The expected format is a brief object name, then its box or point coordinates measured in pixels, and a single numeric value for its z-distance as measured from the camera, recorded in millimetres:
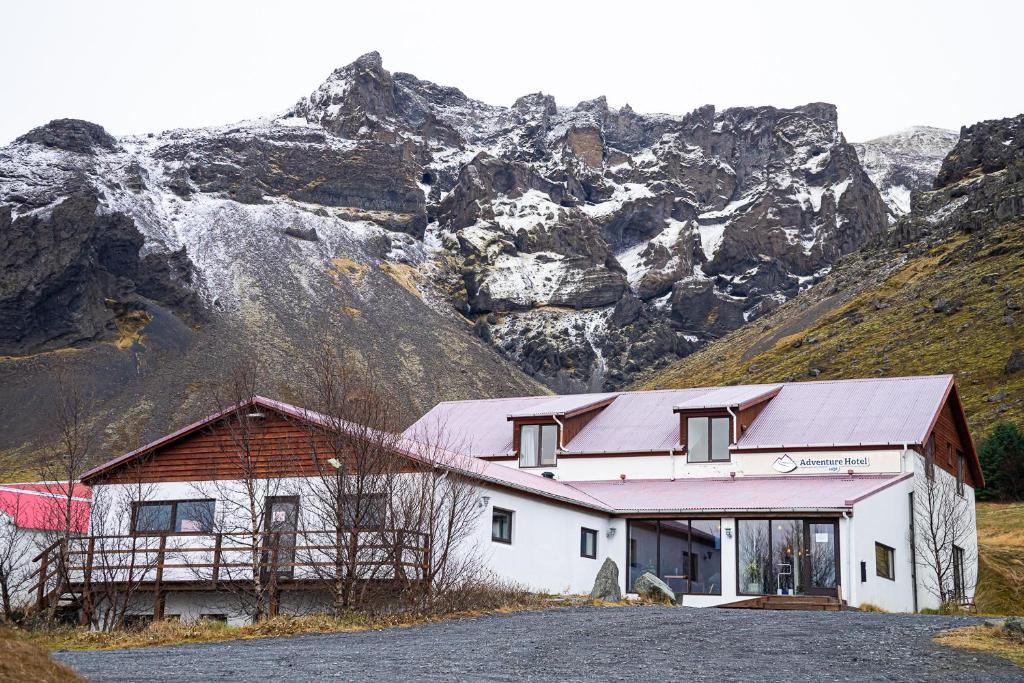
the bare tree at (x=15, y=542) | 28875
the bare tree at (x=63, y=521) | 23094
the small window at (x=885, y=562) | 28641
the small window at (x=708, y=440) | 34188
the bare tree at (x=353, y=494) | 20891
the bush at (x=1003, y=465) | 52625
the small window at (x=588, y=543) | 29688
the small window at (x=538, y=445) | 36906
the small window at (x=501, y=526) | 26250
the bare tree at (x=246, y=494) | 22250
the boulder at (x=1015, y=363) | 71562
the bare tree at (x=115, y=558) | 23391
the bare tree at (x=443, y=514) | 21812
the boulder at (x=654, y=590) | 27234
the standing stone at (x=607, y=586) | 26625
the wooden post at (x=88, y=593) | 23109
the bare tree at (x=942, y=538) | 31375
